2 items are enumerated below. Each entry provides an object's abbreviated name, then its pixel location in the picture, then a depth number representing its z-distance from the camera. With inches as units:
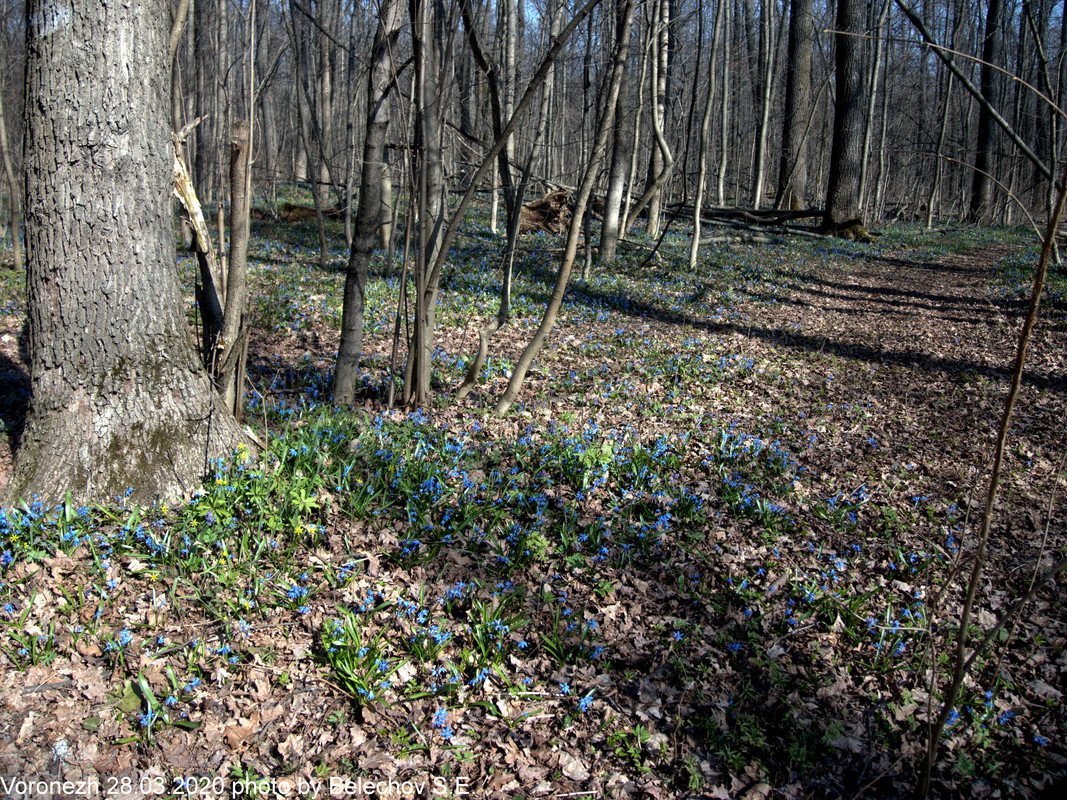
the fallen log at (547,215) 637.9
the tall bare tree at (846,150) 728.3
